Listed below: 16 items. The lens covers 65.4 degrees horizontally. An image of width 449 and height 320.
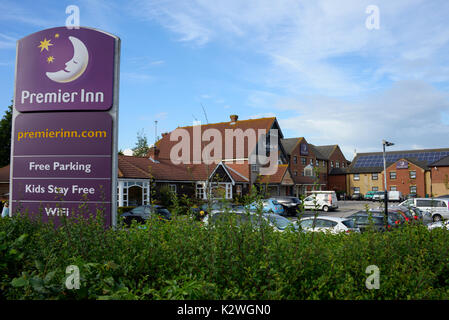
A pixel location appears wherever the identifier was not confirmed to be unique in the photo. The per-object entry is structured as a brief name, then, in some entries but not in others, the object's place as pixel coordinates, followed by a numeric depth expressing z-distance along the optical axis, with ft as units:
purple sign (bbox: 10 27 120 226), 24.63
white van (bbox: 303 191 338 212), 117.92
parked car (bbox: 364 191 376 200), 197.61
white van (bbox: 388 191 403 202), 179.73
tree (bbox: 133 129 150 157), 218.18
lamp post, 65.35
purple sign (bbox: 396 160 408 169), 200.27
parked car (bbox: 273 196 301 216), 100.96
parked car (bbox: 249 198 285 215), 86.89
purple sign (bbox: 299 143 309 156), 192.01
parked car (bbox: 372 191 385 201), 178.76
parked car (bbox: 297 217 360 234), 42.24
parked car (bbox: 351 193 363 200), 205.13
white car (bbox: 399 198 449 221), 88.99
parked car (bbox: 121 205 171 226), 63.21
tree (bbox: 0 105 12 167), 157.99
